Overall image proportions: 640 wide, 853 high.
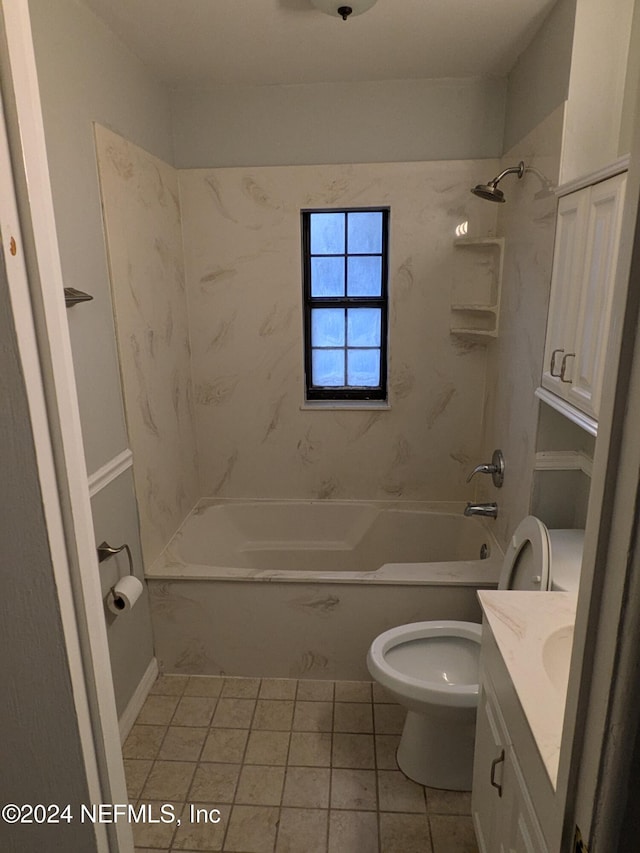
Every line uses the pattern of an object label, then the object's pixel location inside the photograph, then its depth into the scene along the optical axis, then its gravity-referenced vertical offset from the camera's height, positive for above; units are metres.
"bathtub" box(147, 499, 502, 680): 2.28 -1.30
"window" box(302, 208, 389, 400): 2.87 -0.09
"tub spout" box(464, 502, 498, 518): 2.54 -1.00
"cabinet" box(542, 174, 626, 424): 1.39 -0.03
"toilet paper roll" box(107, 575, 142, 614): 1.90 -1.02
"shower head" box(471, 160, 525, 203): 2.05 +0.34
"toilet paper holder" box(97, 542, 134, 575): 1.88 -0.86
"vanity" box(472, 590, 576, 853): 1.01 -0.84
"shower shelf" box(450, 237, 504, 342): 2.53 -0.06
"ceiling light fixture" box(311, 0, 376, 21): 1.79 +0.88
